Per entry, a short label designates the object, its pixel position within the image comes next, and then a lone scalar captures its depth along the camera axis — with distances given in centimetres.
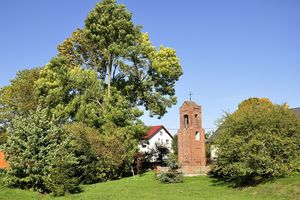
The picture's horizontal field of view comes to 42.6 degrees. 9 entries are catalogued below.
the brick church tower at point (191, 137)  3981
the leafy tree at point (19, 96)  4653
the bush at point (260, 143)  2538
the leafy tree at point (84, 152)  3183
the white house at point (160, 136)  6938
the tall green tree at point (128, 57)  3884
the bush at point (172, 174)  3180
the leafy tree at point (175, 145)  5798
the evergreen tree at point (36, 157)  2663
